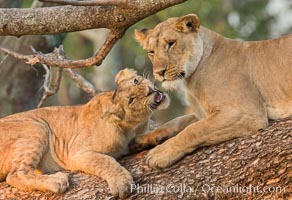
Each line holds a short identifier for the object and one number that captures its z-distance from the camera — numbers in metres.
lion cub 9.72
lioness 9.62
